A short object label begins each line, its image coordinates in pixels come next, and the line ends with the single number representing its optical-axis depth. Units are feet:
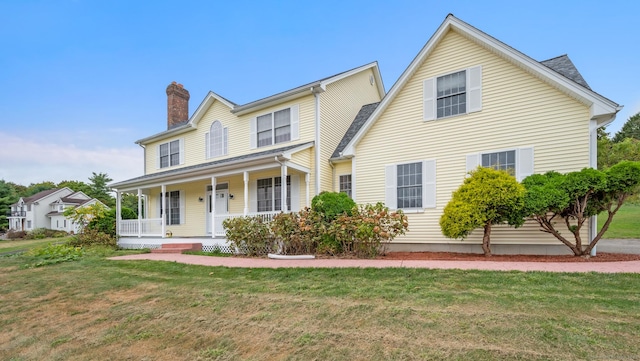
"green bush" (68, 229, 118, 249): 47.55
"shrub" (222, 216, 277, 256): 32.14
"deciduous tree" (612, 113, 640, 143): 126.20
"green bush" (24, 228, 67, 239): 108.58
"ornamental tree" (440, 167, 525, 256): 23.77
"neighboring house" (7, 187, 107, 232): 141.08
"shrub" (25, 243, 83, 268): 31.73
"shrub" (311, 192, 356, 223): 30.27
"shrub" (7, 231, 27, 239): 111.55
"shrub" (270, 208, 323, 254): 29.66
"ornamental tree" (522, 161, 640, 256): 21.72
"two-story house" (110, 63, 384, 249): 38.34
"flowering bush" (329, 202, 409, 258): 27.45
